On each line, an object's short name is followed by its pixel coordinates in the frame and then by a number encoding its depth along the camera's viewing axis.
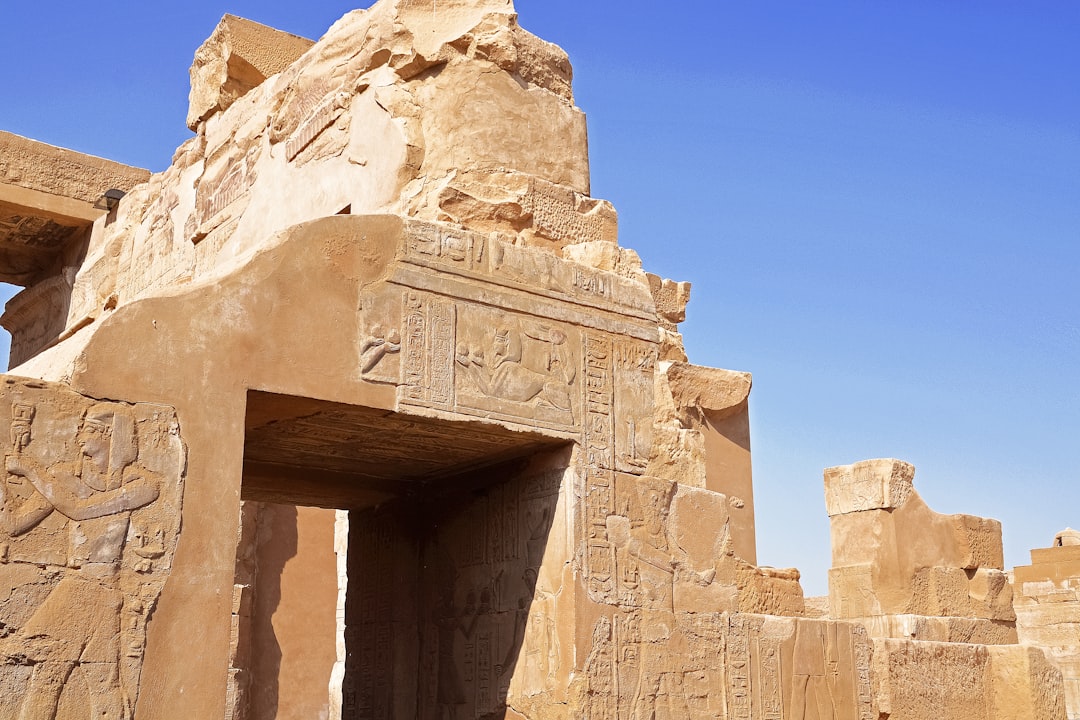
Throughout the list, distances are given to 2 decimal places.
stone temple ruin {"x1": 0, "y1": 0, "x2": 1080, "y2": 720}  3.79
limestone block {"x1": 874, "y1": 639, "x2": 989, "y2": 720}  6.50
